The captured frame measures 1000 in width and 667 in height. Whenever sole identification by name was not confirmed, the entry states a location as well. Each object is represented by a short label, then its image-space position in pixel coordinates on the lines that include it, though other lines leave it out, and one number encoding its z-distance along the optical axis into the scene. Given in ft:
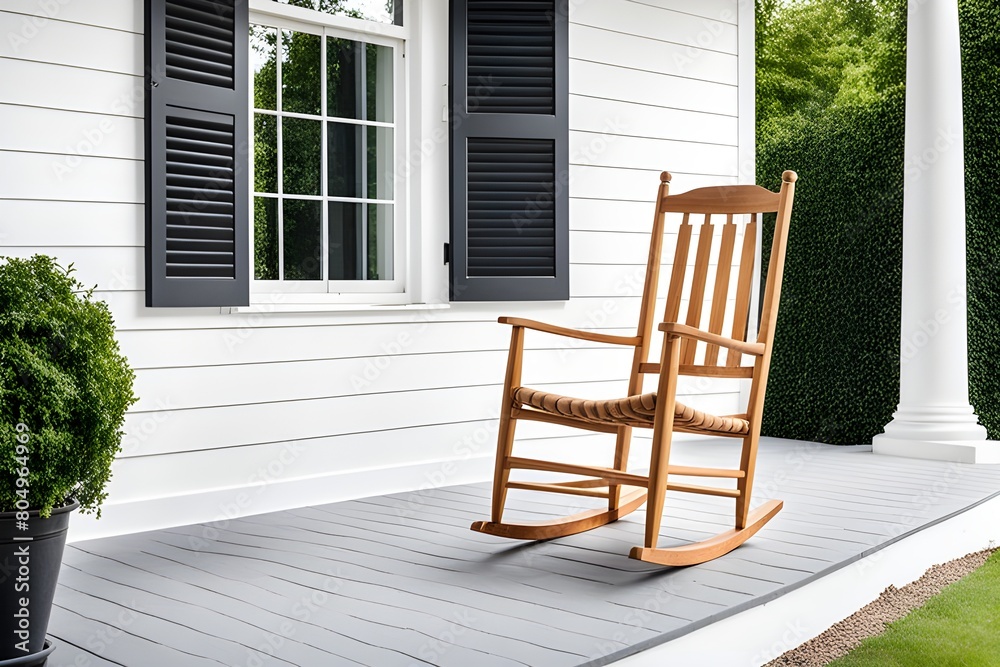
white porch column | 14.84
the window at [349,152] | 10.69
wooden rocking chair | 8.68
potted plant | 6.13
